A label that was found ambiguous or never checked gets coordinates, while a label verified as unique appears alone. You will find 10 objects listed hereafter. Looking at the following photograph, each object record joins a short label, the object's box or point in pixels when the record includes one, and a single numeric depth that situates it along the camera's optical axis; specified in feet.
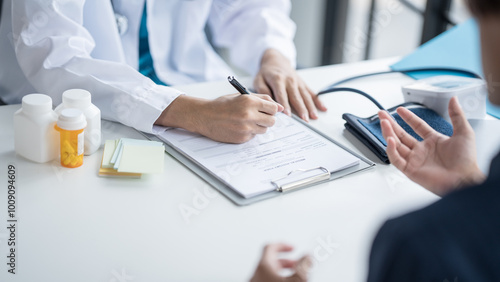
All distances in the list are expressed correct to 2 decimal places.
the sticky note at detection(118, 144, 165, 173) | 3.45
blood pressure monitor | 4.36
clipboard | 3.35
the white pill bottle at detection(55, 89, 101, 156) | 3.51
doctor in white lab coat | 3.92
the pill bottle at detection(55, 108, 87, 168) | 3.38
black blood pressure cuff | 3.90
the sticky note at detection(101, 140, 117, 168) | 3.51
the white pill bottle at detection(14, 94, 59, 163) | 3.40
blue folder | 5.26
